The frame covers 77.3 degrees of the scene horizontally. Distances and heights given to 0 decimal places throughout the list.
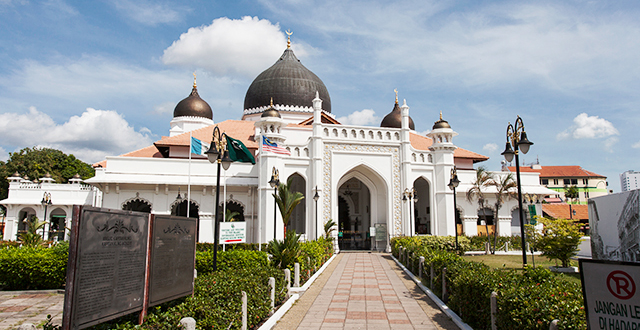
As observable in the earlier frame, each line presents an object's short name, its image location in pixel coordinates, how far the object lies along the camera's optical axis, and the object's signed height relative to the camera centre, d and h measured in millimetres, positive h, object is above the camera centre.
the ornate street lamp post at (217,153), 8810 +1557
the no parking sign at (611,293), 2975 -572
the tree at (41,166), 38906 +5578
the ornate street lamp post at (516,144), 9706 +1921
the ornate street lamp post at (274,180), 17134 +1711
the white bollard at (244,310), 6289 -1416
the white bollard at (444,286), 9038 -1486
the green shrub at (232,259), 11418 -1147
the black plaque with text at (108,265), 3505 -427
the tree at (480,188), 24547 +2072
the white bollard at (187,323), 4441 -1143
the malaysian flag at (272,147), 20559 +3760
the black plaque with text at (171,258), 4621 -473
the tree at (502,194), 22256 +1601
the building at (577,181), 70000 +6816
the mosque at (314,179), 22906 +2443
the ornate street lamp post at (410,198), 23062 +1279
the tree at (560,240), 13273 -660
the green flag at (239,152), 17688 +3051
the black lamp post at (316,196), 21219 +1261
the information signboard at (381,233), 24266 -782
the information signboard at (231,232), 13016 -395
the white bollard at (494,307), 5910 -1285
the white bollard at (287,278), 9825 -1412
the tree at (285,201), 15594 +738
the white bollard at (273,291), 8055 -1429
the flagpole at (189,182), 21612 +2099
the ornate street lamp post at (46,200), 22375 +1139
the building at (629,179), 130163 +14397
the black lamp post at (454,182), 16297 +1538
